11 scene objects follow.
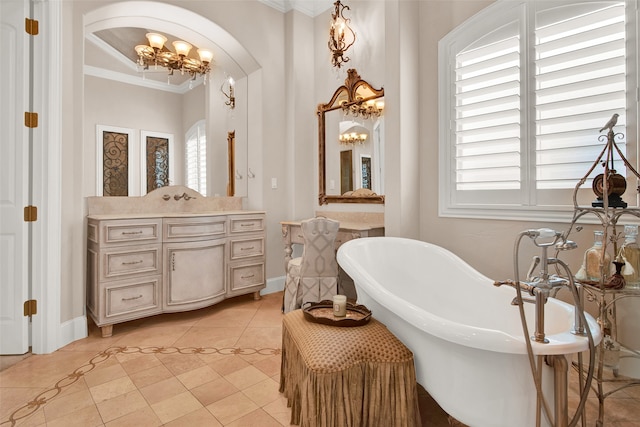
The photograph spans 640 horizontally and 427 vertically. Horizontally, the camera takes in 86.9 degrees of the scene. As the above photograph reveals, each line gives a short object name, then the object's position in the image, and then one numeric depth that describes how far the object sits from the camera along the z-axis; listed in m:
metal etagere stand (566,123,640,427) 1.67
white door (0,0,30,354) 2.30
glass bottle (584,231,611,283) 1.78
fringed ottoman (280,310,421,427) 1.35
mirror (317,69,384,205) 3.44
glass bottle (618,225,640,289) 1.74
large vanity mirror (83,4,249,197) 2.99
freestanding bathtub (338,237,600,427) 1.16
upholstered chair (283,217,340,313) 2.78
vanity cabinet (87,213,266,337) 2.61
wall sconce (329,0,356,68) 3.55
